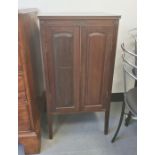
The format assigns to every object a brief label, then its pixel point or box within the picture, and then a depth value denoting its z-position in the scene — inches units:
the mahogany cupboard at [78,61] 58.2
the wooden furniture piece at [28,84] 54.2
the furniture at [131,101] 57.7
